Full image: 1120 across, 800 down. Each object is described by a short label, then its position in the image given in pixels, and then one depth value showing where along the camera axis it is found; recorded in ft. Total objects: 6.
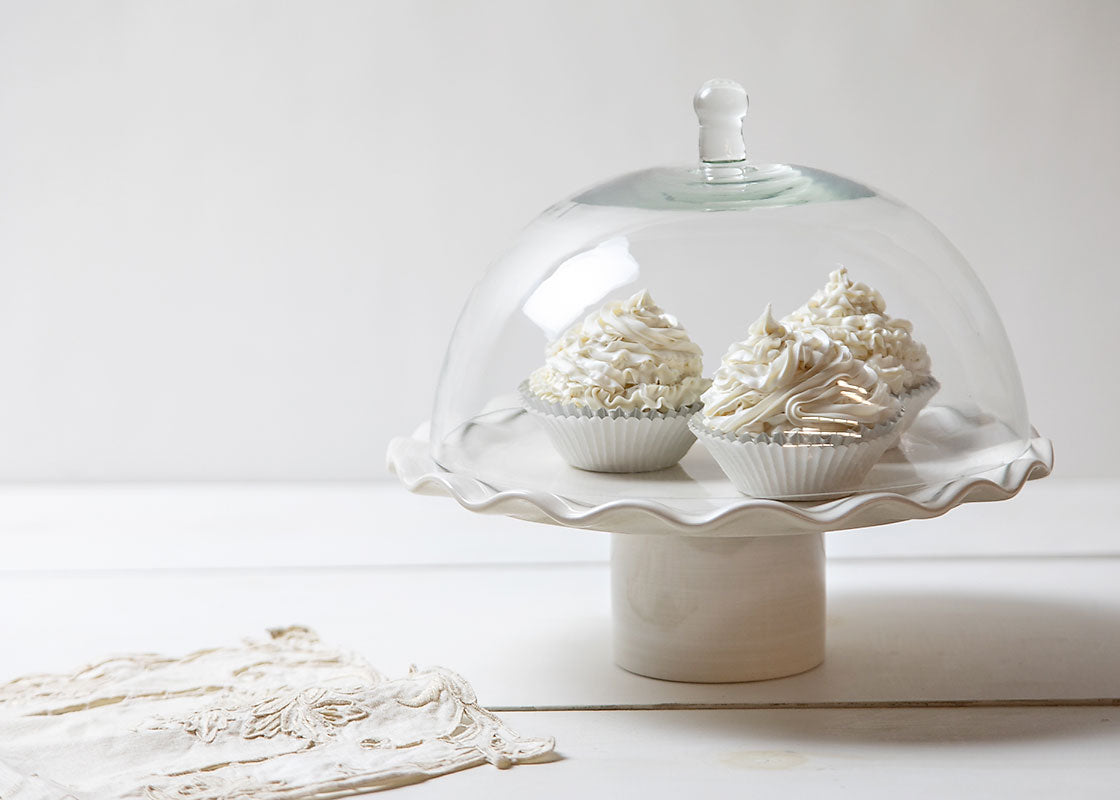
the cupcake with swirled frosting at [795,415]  3.98
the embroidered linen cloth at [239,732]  3.73
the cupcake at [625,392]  4.40
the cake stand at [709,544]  4.15
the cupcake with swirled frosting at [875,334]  4.42
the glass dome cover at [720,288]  4.55
